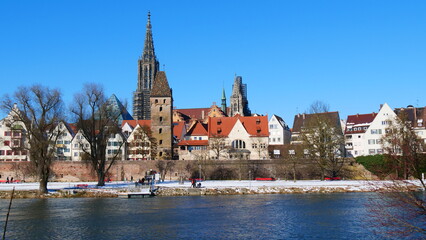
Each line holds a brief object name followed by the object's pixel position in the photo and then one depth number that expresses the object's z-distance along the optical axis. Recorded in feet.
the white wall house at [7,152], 324.19
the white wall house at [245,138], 301.43
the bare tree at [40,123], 174.25
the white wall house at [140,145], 288.92
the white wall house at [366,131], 287.89
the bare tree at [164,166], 264.11
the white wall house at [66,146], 337.52
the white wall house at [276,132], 339.77
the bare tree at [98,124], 205.77
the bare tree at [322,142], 230.07
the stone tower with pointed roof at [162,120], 294.66
